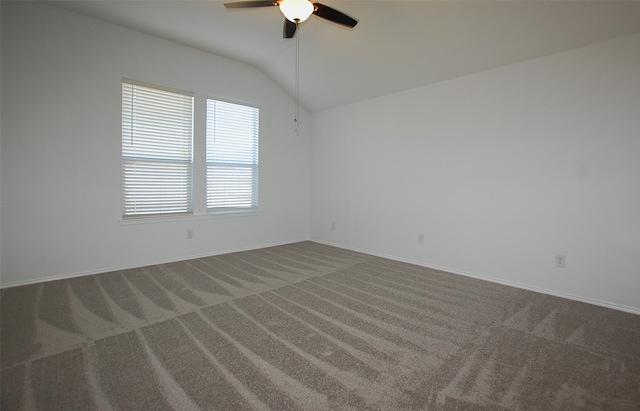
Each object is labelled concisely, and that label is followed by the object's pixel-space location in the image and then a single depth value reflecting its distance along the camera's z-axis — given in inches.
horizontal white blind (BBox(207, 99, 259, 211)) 175.2
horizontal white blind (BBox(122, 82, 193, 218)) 145.7
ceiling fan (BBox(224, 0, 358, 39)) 88.0
